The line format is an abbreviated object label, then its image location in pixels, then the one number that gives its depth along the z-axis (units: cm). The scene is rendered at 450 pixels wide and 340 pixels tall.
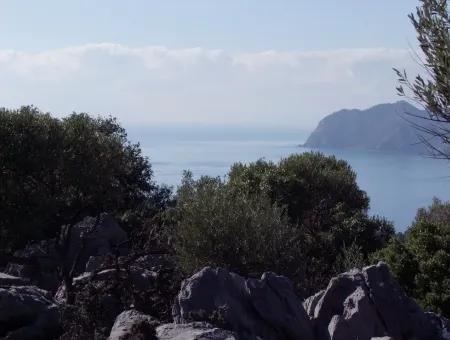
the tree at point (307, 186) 2728
